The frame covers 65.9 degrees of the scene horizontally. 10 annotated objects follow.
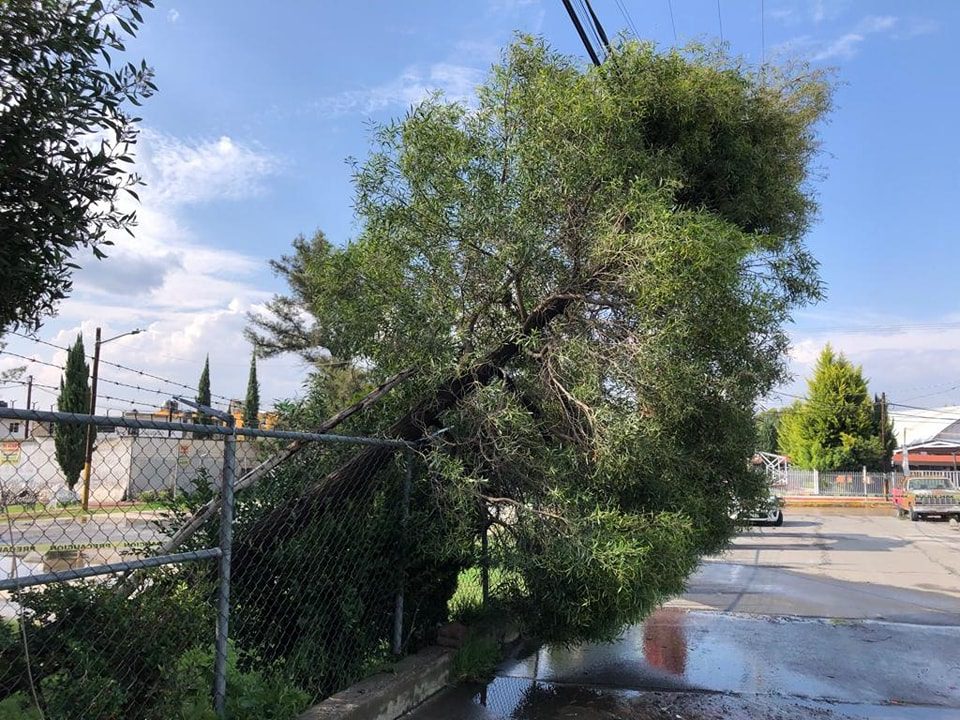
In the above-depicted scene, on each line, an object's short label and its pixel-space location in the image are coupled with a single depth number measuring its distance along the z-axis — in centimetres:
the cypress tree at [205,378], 6046
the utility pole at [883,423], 4476
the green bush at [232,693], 354
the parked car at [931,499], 2841
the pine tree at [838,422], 4191
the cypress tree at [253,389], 5258
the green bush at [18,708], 293
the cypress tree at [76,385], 2997
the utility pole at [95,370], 2647
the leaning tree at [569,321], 516
